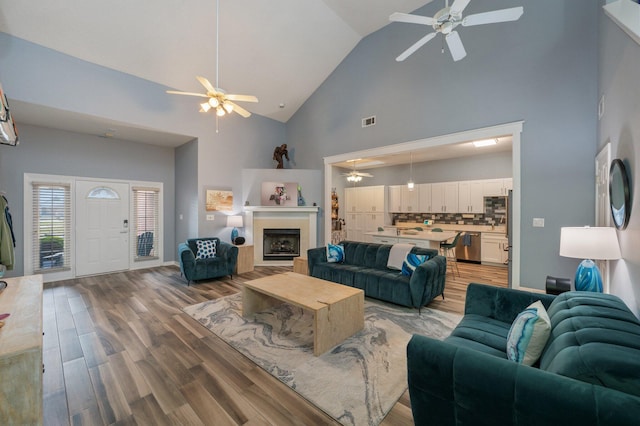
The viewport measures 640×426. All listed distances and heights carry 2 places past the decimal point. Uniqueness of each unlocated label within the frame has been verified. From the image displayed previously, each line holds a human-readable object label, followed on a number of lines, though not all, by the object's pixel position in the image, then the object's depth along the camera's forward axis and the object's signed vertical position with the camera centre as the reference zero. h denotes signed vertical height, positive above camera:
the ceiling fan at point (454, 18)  2.34 +1.80
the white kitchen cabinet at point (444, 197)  7.35 +0.44
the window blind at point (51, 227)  5.08 -0.31
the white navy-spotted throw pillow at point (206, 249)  5.35 -0.75
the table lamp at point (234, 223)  6.23 -0.26
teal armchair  4.86 -0.95
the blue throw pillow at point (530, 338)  1.46 -0.69
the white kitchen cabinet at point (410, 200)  8.04 +0.39
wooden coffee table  2.62 -0.96
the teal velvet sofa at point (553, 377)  0.97 -0.69
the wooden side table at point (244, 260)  5.76 -1.04
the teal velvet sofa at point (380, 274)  3.56 -0.91
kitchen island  5.36 -0.52
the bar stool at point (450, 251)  5.44 -0.92
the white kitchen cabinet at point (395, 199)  8.37 +0.43
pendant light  8.16 +1.31
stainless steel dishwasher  6.92 -0.87
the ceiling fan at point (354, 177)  7.38 +0.99
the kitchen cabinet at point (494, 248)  6.50 -0.87
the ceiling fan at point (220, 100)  3.53 +1.52
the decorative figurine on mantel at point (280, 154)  7.20 +1.56
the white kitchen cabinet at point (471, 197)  6.96 +0.44
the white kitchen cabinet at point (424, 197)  7.81 +0.47
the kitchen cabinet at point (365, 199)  8.52 +0.45
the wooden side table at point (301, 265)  5.05 -1.02
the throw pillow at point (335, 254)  4.73 -0.74
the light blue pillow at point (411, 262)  3.76 -0.70
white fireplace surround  6.53 -0.27
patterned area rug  1.99 -1.37
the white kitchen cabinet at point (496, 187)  6.54 +0.66
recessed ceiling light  5.54 +1.52
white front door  5.55 -0.34
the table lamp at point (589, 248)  2.23 -0.30
